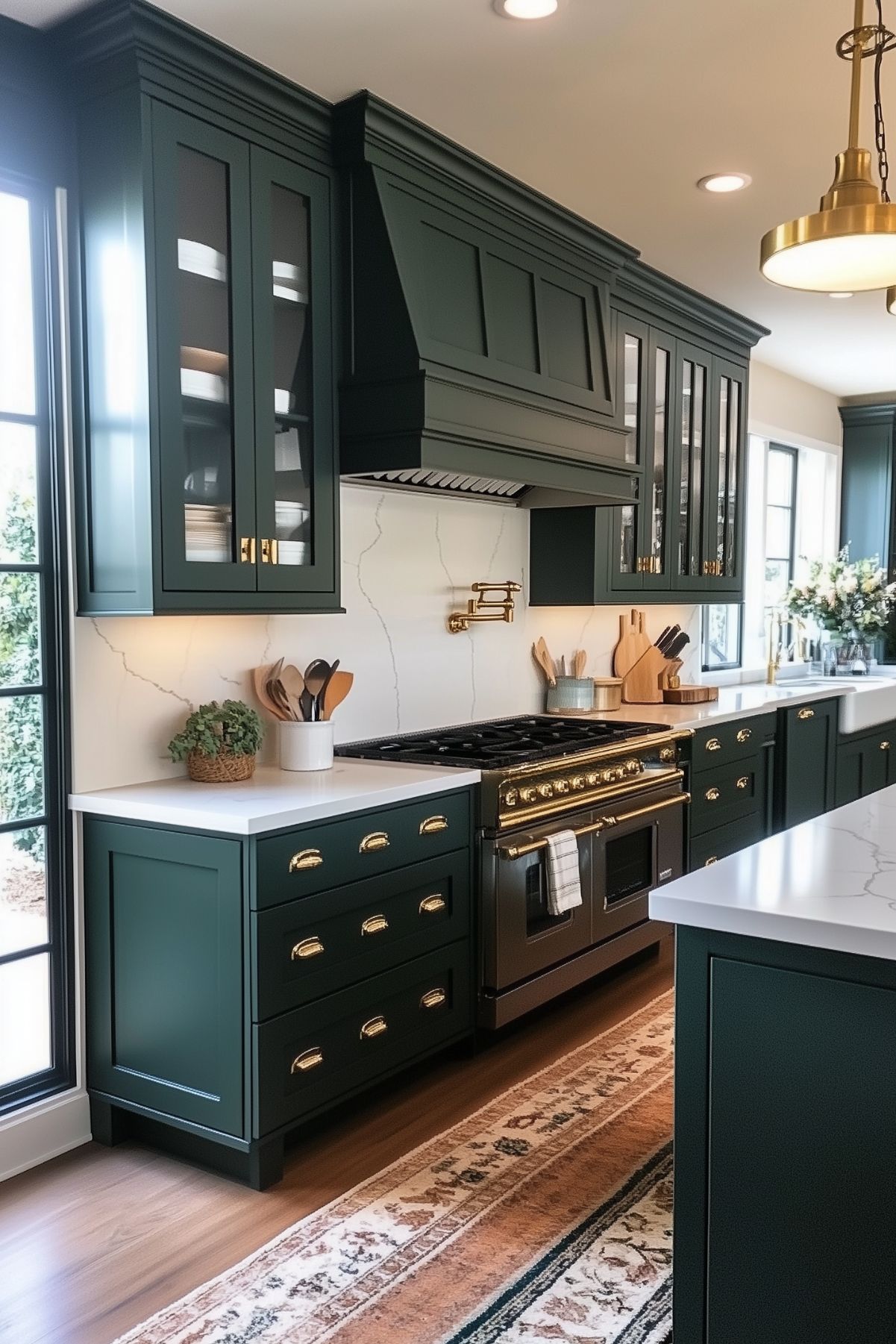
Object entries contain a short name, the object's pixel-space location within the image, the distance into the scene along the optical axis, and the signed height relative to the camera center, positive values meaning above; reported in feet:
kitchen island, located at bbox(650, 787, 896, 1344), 5.40 -2.57
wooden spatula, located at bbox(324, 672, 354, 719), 11.21 -0.97
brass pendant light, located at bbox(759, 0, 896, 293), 5.45 +1.78
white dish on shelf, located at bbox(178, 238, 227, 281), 8.91 +2.70
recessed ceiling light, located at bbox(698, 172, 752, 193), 11.53 +4.34
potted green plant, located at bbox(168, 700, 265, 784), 9.66 -1.30
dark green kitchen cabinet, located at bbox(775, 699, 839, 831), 17.49 -2.69
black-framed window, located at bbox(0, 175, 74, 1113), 8.91 -0.63
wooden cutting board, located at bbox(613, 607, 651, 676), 17.02 -0.75
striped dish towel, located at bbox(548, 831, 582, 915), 11.41 -2.86
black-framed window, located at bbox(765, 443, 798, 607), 22.36 +1.55
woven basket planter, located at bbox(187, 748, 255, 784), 9.69 -1.51
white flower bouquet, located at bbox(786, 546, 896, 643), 21.63 -0.02
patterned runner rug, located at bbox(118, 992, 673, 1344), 7.00 -4.58
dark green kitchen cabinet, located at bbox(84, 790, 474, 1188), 8.43 -3.06
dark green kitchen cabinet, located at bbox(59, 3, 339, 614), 8.60 +2.24
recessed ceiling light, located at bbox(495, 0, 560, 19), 8.07 +4.28
